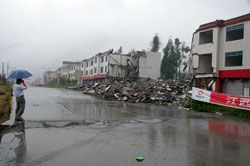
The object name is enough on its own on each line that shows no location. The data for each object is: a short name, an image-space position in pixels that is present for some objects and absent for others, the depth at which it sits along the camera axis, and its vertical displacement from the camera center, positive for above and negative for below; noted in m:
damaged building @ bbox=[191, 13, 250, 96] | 19.45 +3.25
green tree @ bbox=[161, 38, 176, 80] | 53.97 +5.02
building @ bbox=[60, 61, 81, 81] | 71.63 +3.96
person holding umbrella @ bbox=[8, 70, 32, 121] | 8.65 -0.49
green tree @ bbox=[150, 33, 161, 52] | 62.09 +11.79
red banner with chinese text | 14.26 -1.14
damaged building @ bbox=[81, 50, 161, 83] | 47.03 +3.95
